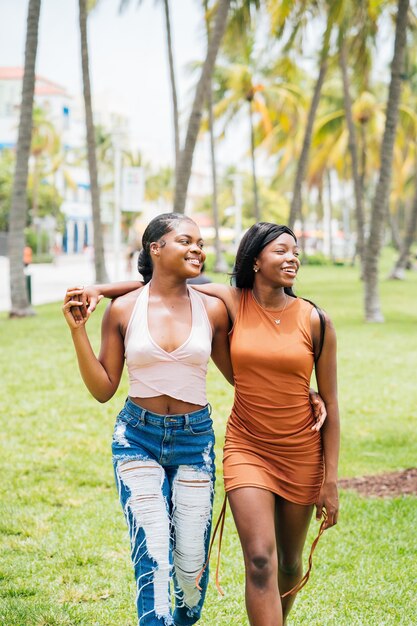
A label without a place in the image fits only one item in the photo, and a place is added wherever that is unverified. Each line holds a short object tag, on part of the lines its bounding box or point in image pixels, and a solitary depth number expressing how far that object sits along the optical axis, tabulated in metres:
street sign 25.62
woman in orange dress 3.83
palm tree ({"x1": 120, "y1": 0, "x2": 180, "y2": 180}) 25.83
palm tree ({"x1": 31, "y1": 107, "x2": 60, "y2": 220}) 61.62
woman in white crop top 3.65
